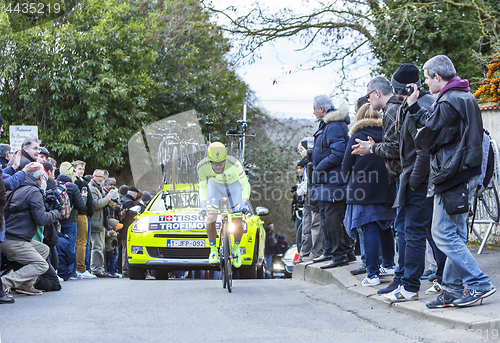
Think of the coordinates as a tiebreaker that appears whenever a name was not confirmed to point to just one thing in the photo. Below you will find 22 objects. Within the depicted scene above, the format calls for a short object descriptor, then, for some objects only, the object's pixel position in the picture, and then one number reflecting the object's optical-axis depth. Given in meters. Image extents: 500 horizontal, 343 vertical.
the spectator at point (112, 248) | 24.80
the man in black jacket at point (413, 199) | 10.55
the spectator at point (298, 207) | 22.01
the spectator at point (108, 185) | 25.50
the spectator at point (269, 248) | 51.39
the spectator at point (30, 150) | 16.06
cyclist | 15.12
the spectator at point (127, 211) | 26.23
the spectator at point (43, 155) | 17.95
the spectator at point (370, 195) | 12.78
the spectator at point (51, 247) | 16.42
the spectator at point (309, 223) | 17.69
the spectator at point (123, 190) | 28.18
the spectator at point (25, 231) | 14.51
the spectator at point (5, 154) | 16.41
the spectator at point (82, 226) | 21.47
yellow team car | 18.78
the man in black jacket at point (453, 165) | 9.55
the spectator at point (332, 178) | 14.91
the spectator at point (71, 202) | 20.06
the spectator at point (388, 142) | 11.58
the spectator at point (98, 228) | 22.89
